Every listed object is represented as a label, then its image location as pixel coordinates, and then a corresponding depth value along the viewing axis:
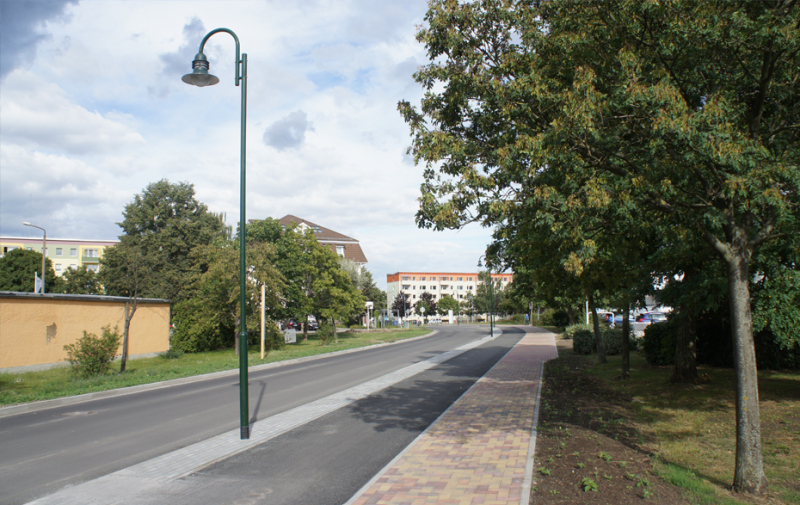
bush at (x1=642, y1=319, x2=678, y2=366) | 15.79
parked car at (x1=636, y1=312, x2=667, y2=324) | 44.52
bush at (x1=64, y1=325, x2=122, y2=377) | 16.20
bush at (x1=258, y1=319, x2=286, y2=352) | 30.23
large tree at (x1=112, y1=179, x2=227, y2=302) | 44.00
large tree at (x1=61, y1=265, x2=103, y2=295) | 48.12
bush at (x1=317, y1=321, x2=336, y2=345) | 35.41
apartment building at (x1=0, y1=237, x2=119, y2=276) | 85.25
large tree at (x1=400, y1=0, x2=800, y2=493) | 5.42
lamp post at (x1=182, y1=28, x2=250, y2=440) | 8.39
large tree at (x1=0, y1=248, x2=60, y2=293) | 49.62
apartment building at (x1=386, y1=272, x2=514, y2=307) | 143.75
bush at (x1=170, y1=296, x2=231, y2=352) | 30.96
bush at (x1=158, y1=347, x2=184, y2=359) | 26.57
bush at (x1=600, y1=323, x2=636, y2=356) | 22.28
